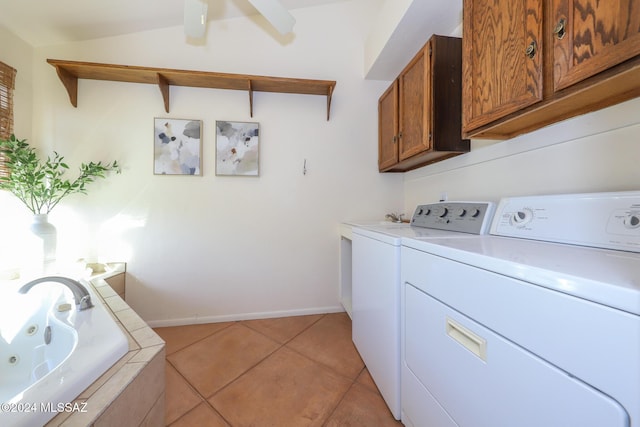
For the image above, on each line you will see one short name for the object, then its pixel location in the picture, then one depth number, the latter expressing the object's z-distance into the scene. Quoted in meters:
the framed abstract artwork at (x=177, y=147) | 1.97
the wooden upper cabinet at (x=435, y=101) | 1.39
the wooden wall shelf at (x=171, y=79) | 1.76
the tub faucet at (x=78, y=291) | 1.08
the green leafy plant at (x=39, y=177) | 1.59
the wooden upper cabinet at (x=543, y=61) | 0.60
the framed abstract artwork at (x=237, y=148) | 2.04
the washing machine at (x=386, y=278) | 1.08
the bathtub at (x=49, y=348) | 0.57
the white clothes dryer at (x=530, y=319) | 0.40
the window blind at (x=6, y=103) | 1.64
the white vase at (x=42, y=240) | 1.62
